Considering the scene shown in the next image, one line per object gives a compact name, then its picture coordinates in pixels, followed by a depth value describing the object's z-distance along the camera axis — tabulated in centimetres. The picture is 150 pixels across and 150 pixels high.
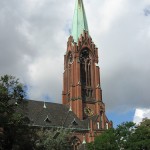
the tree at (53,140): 4556
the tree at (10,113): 3691
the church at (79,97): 7569
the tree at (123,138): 5303
